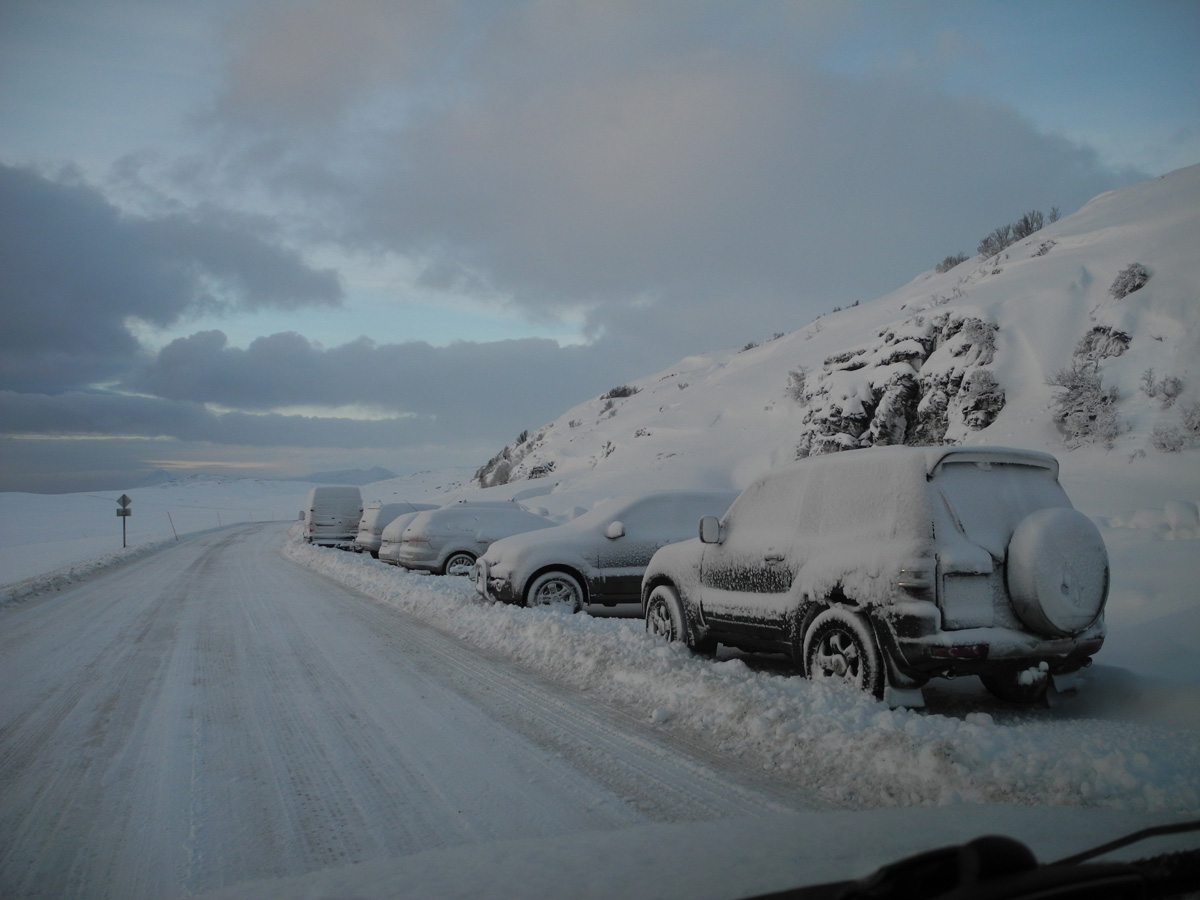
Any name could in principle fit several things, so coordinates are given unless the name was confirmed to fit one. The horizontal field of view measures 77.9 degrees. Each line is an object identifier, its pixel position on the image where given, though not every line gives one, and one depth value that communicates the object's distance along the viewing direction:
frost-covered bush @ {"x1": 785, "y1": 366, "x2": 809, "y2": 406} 30.38
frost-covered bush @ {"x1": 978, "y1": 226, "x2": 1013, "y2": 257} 34.47
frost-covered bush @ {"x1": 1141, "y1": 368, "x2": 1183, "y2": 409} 15.64
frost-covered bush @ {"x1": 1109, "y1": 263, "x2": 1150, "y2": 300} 19.05
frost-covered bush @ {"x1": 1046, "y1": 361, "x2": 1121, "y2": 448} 16.06
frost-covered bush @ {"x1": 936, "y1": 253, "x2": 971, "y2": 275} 39.70
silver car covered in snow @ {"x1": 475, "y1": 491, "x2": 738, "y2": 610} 10.29
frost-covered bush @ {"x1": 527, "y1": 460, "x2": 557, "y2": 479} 41.53
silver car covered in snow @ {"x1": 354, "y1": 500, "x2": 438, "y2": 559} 20.83
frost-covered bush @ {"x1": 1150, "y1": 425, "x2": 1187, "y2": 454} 14.41
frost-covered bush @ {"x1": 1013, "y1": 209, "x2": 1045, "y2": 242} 34.22
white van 25.02
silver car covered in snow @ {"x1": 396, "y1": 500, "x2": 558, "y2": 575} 15.25
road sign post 30.52
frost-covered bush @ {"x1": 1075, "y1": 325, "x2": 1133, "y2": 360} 17.81
